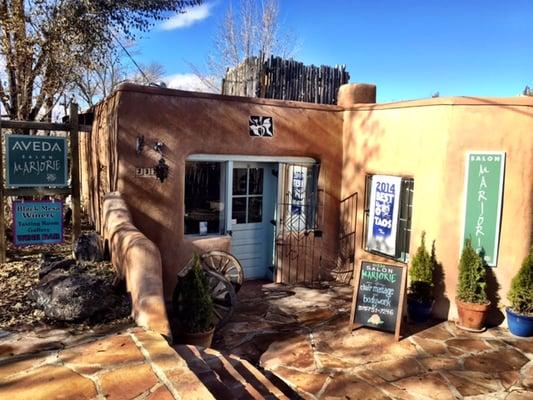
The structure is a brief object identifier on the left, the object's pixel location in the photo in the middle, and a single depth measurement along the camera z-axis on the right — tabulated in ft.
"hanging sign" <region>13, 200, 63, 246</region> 17.53
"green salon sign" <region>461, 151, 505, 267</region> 19.89
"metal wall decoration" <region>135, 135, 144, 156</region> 20.59
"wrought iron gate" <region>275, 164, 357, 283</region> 25.54
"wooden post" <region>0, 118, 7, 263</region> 17.89
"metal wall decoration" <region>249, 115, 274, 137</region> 23.68
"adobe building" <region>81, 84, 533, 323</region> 20.03
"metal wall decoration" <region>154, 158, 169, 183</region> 21.20
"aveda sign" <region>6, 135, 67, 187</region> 17.42
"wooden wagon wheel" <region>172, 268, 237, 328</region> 18.24
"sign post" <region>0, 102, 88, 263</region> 17.48
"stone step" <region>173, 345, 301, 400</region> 10.28
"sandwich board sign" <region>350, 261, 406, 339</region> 18.63
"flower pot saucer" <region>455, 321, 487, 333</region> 19.50
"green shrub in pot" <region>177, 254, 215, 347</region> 14.78
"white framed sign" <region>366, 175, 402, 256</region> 23.20
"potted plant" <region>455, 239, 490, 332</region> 19.43
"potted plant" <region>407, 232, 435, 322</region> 20.44
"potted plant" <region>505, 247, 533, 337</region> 18.80
